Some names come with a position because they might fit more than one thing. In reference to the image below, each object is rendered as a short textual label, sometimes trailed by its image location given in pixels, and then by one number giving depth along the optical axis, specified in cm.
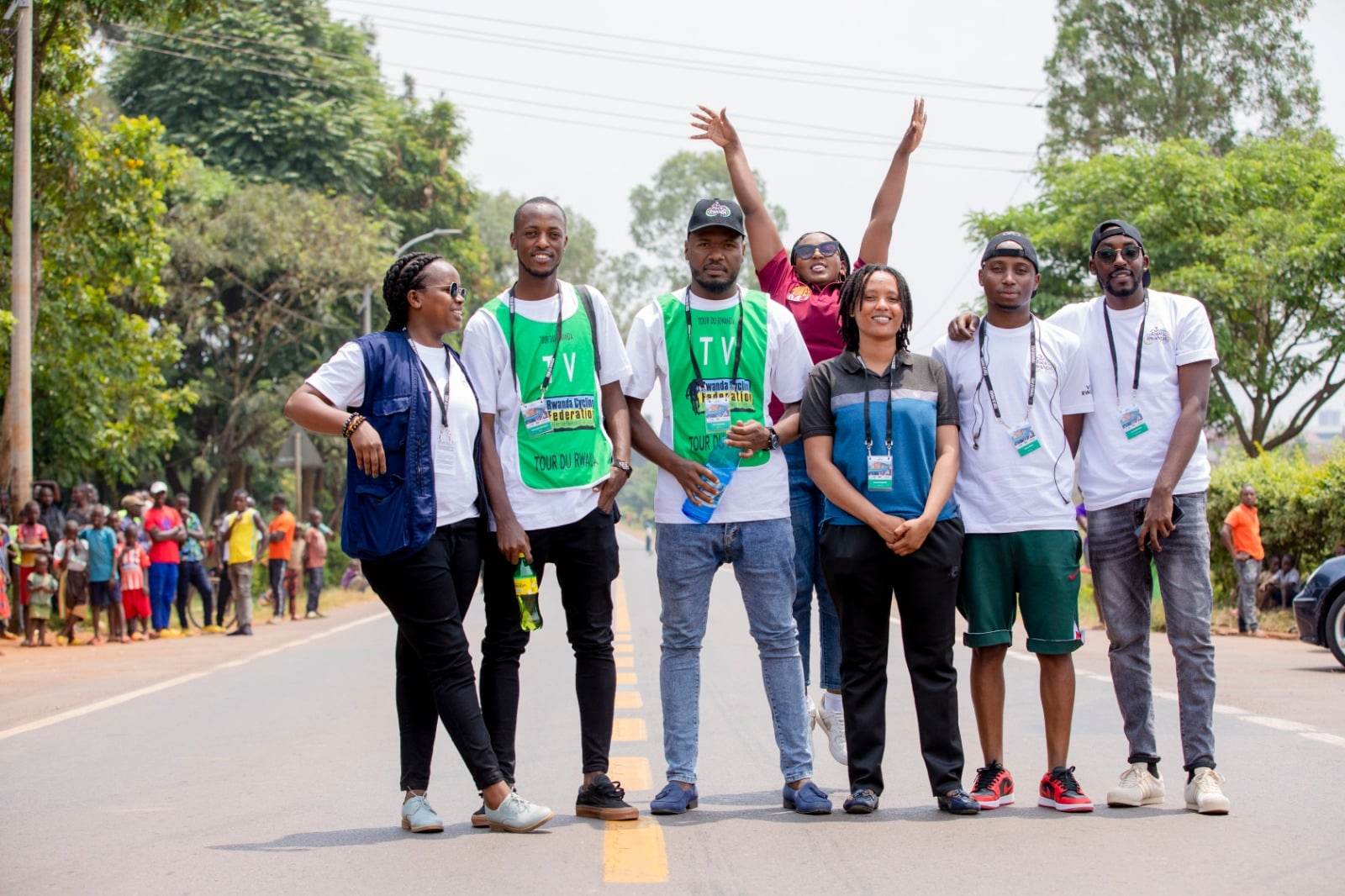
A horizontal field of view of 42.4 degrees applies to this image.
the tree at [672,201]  6875
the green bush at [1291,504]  2066
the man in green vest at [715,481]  645
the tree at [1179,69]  4281
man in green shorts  654
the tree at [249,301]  3512
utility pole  2000
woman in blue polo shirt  636
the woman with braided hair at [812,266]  724
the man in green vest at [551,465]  634
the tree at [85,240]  2177
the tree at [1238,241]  3114
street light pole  3322
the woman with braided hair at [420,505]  606
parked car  1405
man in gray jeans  661
